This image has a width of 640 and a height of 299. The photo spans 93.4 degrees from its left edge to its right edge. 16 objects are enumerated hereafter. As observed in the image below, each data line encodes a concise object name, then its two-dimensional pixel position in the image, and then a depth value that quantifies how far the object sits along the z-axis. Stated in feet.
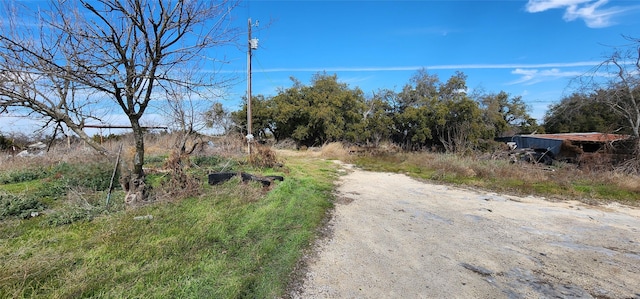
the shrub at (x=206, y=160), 32.30
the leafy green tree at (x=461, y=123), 55.62
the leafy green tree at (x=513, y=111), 85.97
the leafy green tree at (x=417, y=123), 61.93
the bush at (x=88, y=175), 19.22
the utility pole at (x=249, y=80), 40.18
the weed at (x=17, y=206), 13.28
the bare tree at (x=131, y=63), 12.92
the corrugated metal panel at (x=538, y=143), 42.16
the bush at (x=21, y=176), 22.08
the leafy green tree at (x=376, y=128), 69.41
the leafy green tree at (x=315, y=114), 69.36
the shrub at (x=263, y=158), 31.91
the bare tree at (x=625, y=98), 32.86
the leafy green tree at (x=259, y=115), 73.19
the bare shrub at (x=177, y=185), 17.19
